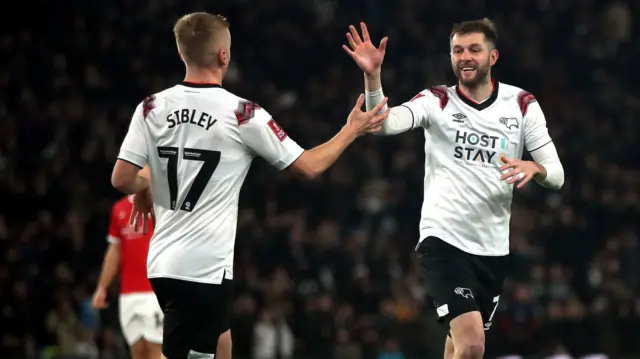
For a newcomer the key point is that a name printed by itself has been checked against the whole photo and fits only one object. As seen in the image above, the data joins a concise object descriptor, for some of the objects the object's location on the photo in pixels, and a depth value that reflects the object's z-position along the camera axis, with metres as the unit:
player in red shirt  18.37
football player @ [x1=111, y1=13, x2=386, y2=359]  11.72
